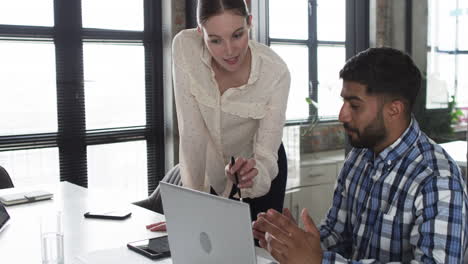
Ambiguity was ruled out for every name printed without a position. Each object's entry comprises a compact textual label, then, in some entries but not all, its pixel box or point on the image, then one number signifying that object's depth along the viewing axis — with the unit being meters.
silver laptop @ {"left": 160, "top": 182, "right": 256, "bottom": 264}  0.99
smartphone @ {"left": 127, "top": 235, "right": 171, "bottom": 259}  1.43
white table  1.46
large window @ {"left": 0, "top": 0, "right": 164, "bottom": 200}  3.45
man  1.15
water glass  1.38
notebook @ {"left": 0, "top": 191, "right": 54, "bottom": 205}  2.23
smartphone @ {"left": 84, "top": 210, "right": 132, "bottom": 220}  1.90
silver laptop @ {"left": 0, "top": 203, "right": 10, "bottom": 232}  1.79
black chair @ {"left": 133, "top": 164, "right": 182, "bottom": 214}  2.48
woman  1.83
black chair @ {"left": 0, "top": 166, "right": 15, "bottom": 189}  2.83
